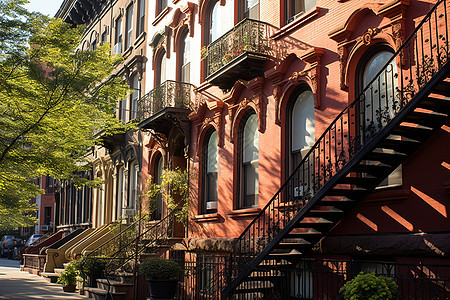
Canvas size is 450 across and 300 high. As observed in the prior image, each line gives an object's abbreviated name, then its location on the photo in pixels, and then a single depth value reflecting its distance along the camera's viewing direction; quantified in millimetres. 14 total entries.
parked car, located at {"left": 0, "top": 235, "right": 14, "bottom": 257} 47750
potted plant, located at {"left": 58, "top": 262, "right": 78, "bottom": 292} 20047
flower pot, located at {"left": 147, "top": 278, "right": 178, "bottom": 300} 12484
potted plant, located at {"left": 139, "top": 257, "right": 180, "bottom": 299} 12484
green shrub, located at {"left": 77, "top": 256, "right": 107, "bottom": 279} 18109
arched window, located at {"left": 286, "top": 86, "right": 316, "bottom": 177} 12531
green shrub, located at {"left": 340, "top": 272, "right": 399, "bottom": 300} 7696
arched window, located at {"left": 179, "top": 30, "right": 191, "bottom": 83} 19359
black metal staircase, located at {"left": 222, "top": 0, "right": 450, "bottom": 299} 8727
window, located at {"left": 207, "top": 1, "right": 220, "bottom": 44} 17391
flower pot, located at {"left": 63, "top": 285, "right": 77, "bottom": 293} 20047
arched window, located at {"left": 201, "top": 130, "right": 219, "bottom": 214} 16831
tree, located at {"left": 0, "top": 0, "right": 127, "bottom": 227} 15327
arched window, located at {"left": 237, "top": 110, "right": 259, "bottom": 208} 14703
